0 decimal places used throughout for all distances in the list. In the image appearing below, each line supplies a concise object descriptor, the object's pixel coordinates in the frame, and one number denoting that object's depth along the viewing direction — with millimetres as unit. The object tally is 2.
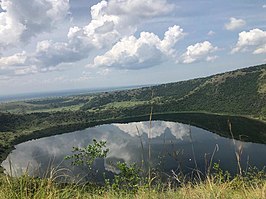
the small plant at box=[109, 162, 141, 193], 25701
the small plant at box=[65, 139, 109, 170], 27601
